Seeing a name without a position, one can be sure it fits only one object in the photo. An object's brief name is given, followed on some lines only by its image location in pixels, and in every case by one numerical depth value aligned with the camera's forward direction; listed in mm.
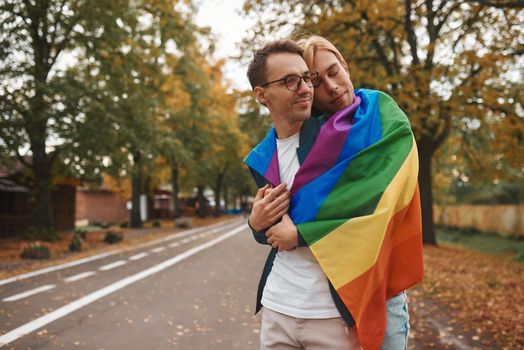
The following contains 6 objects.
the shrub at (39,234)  17453
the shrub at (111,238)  17531
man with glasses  1723
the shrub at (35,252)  12508
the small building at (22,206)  21844
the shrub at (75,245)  14648
